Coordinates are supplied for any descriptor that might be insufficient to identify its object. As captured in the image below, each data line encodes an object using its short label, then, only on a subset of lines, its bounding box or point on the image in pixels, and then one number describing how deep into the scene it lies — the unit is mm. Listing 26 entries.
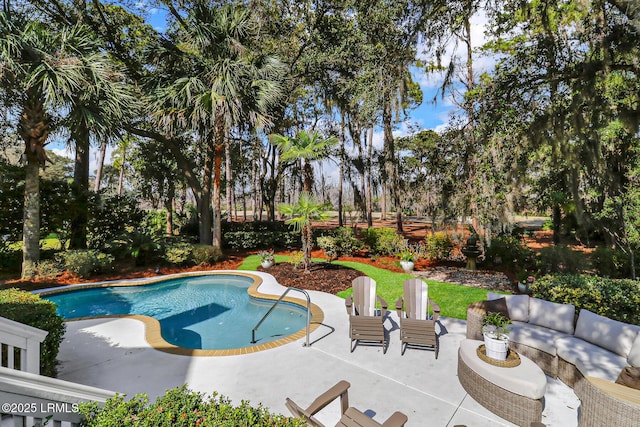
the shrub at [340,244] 12781
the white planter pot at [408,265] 10770
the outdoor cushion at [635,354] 3638
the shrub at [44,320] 3648
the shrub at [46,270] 9555
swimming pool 6305
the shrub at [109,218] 12102
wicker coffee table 3242
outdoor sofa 2902
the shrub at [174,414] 1910
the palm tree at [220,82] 10820
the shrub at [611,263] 8328
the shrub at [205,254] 12234
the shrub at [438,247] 12023
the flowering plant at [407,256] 11031
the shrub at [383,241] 12961
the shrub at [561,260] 8523
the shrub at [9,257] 10203
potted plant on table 3738
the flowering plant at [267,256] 11438
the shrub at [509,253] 9992
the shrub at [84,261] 9875
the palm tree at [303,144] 9305
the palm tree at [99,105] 8641
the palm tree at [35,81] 7711
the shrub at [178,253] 11625
